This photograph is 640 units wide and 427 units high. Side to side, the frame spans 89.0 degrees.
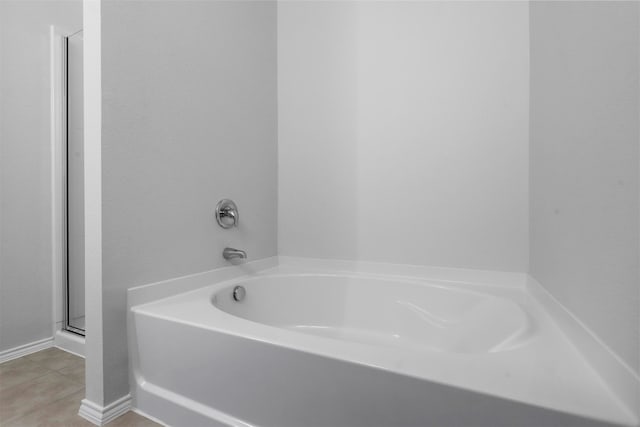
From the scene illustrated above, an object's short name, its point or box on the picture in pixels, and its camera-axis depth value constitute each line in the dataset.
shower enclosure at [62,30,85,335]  2.01
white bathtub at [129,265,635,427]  0.73
